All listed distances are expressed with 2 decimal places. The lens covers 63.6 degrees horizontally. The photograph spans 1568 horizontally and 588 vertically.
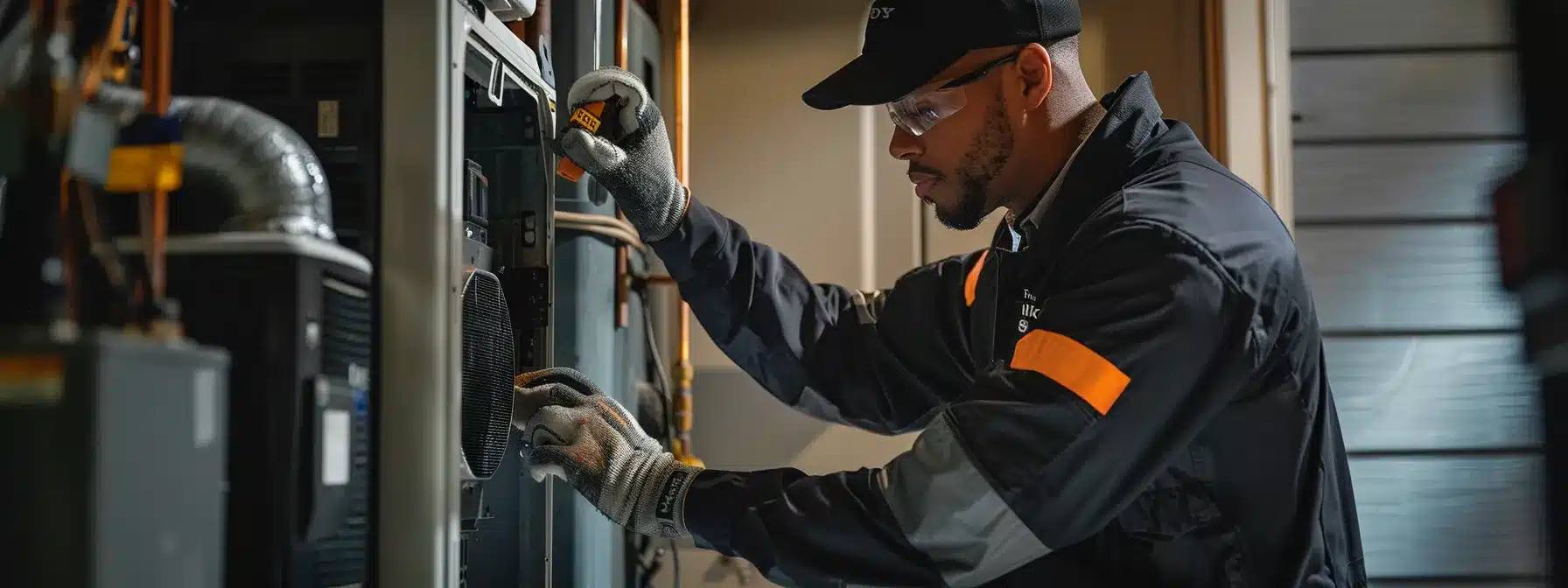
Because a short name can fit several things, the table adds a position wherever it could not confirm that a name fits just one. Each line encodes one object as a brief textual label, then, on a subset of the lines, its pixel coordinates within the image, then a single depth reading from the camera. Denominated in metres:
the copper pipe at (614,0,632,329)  2.38
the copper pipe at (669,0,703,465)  2.61
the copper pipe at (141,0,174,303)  0.97
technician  1.33
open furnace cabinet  1.44
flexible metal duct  1.08
